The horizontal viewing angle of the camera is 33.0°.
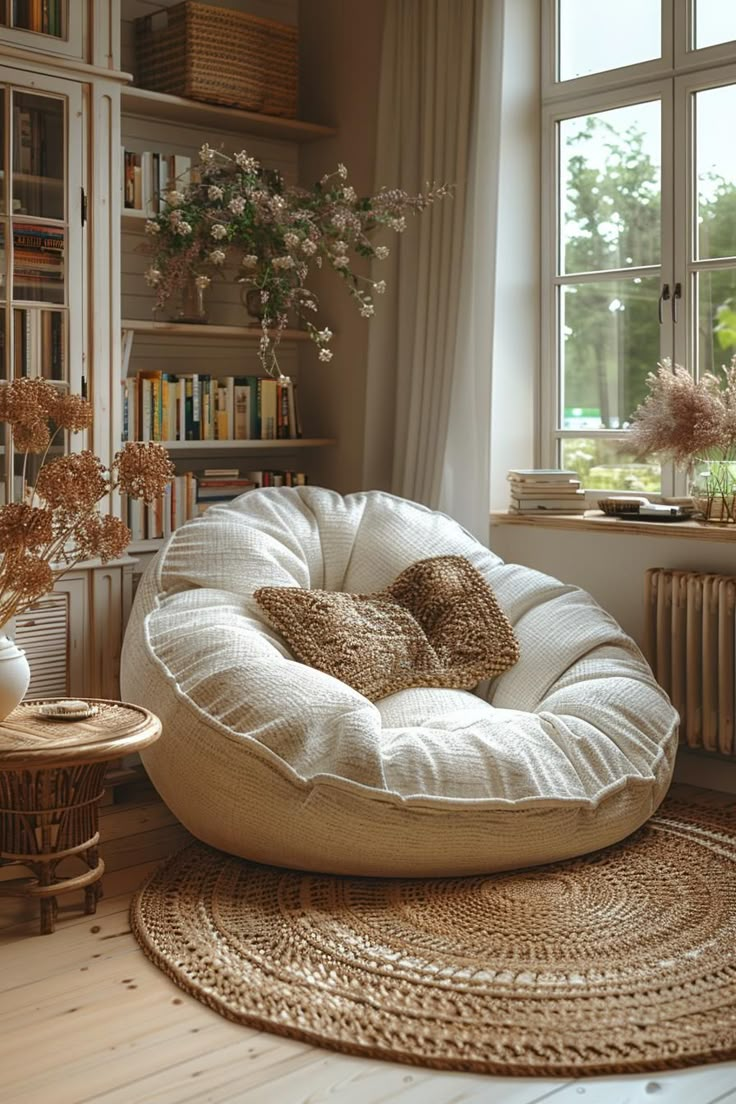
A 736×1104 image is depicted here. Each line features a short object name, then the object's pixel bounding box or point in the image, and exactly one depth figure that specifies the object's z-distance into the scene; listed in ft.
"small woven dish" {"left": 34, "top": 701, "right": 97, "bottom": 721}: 8.74
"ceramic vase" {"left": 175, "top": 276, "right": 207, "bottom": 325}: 13.26
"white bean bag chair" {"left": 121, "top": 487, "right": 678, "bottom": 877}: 8.71
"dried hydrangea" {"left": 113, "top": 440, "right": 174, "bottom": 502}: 8.61
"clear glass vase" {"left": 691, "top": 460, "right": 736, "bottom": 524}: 11.66
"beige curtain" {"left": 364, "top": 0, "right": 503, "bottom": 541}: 13.14
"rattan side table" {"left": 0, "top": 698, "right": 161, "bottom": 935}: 8.32
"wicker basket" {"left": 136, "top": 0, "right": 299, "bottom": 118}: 12.81
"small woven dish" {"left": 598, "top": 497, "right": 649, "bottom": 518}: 12.34
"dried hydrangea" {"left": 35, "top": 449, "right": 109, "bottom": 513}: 8.44
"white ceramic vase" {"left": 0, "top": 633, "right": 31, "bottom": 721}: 8.43
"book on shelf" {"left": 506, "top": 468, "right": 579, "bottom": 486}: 12.92
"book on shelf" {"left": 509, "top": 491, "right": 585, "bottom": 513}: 12.94
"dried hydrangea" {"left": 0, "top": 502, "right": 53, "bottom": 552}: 8.25
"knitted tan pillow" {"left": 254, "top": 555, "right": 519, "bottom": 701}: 10.37
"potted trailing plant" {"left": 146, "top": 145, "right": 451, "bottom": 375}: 12.53
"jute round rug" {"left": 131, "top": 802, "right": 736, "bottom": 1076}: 6.79
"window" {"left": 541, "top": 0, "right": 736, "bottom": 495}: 12.56
